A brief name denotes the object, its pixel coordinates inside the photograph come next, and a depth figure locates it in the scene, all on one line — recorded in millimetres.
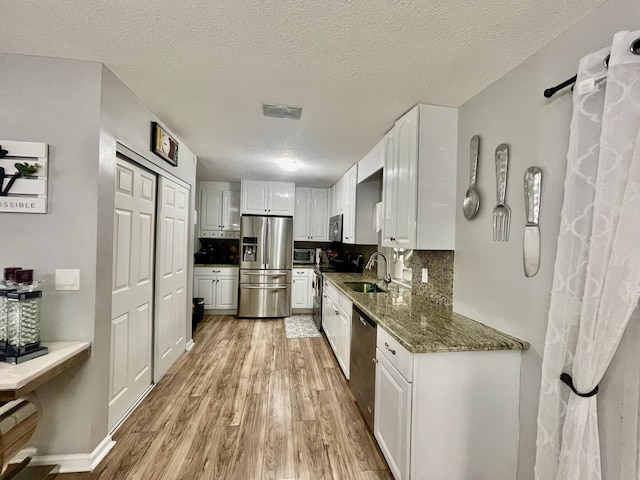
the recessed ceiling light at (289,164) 3529
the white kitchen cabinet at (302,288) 4910
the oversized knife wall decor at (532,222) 1367
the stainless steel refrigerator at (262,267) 4652
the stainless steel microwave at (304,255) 5305
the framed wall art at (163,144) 2270
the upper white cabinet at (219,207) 5027
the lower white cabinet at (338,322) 2571
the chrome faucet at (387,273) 2929
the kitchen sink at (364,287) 2995
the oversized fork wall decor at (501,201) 1568
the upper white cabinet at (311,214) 5238
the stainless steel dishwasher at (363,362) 1894
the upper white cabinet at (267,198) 4770
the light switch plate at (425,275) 2420
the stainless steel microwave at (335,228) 4320
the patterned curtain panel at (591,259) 919
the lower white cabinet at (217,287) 4770
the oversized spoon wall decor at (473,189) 1804
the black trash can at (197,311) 4160
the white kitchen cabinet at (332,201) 4822
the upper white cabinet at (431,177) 2004
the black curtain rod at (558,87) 1157
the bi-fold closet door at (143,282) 1945
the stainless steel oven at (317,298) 4191
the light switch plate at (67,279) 1597
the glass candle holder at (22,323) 1376
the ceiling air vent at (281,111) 2104
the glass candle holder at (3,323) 1381
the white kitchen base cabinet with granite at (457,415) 1369
